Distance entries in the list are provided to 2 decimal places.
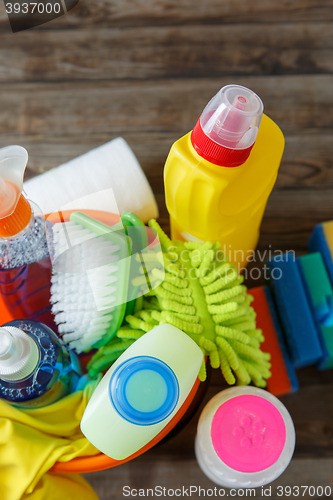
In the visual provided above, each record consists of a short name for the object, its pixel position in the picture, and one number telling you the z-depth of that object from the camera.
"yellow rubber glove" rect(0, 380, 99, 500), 0.73
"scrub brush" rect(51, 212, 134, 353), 0.73
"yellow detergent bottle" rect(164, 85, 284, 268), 0.72
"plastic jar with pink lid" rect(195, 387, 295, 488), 0.75
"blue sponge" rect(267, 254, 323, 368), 0.82
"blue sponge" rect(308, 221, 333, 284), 0.85
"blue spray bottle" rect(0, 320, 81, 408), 0.70
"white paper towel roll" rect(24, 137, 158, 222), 0.83
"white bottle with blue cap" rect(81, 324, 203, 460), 0.69
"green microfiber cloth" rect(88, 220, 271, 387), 0.73
